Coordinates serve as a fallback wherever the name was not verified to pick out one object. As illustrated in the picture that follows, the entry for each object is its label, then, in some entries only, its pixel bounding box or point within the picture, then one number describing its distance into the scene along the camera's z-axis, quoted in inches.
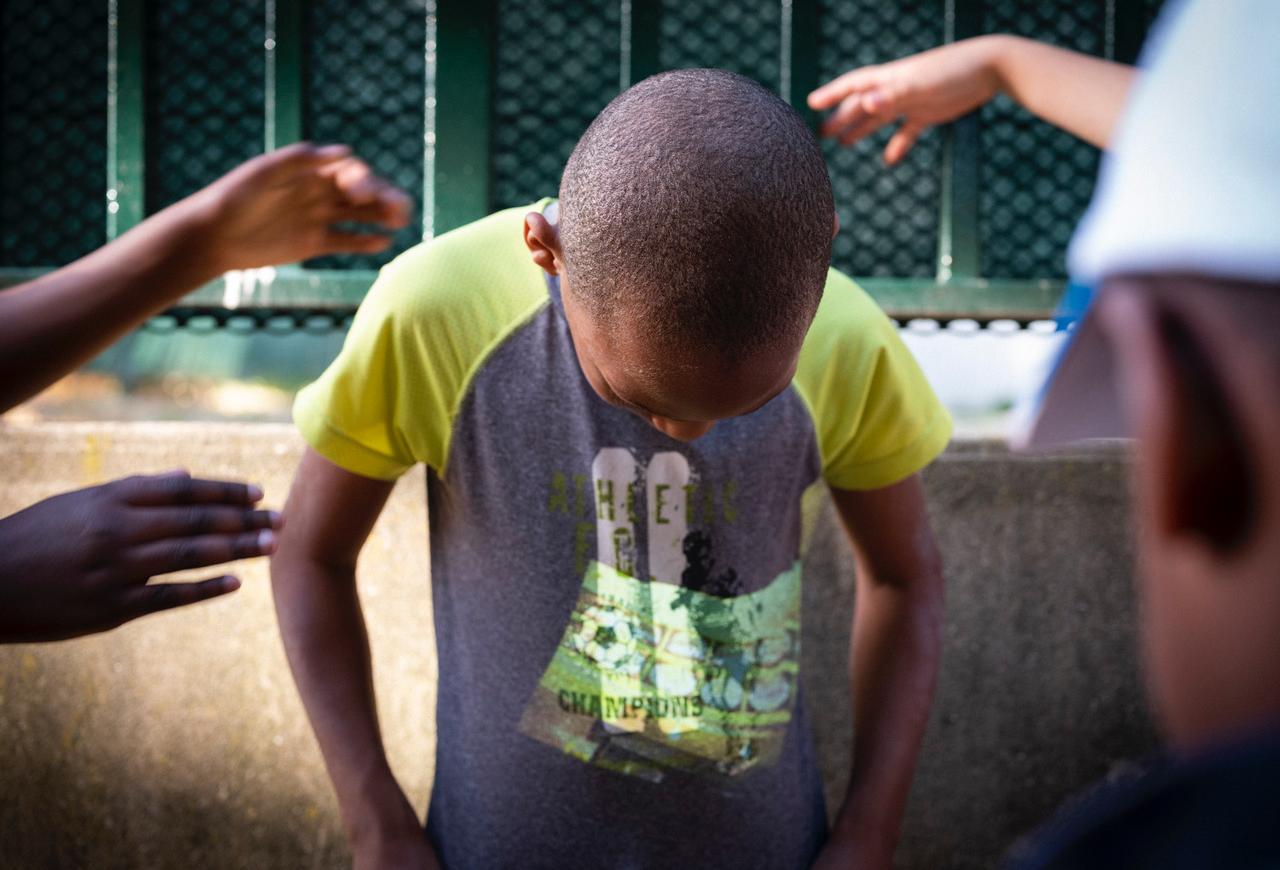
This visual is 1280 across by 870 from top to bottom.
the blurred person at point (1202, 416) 18.1
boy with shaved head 57.9
